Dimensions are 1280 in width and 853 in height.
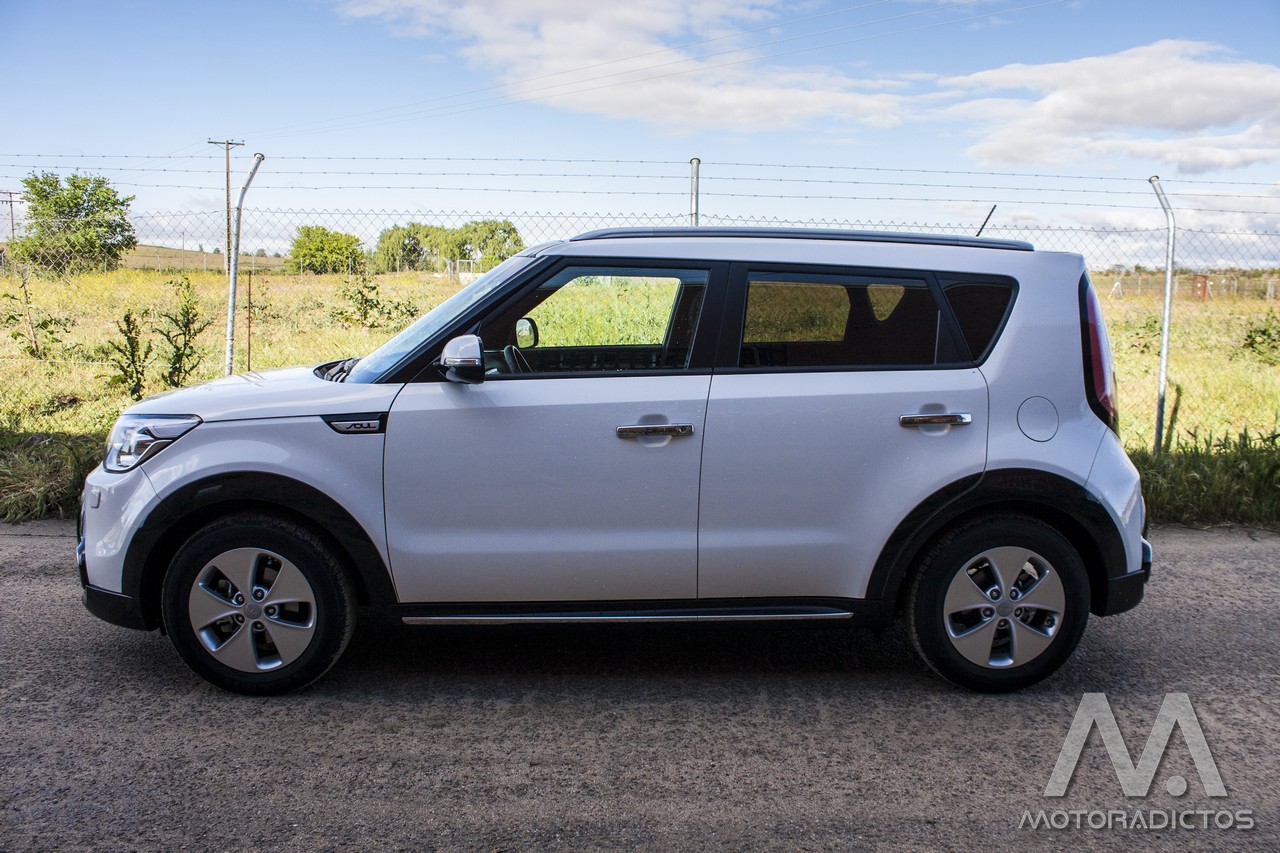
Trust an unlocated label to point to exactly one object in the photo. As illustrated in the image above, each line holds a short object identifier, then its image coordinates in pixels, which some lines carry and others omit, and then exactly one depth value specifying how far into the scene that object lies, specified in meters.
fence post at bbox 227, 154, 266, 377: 8.34
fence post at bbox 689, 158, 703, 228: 7.92
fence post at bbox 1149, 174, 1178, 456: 7.98
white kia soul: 3.83
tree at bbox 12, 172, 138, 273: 11.59
